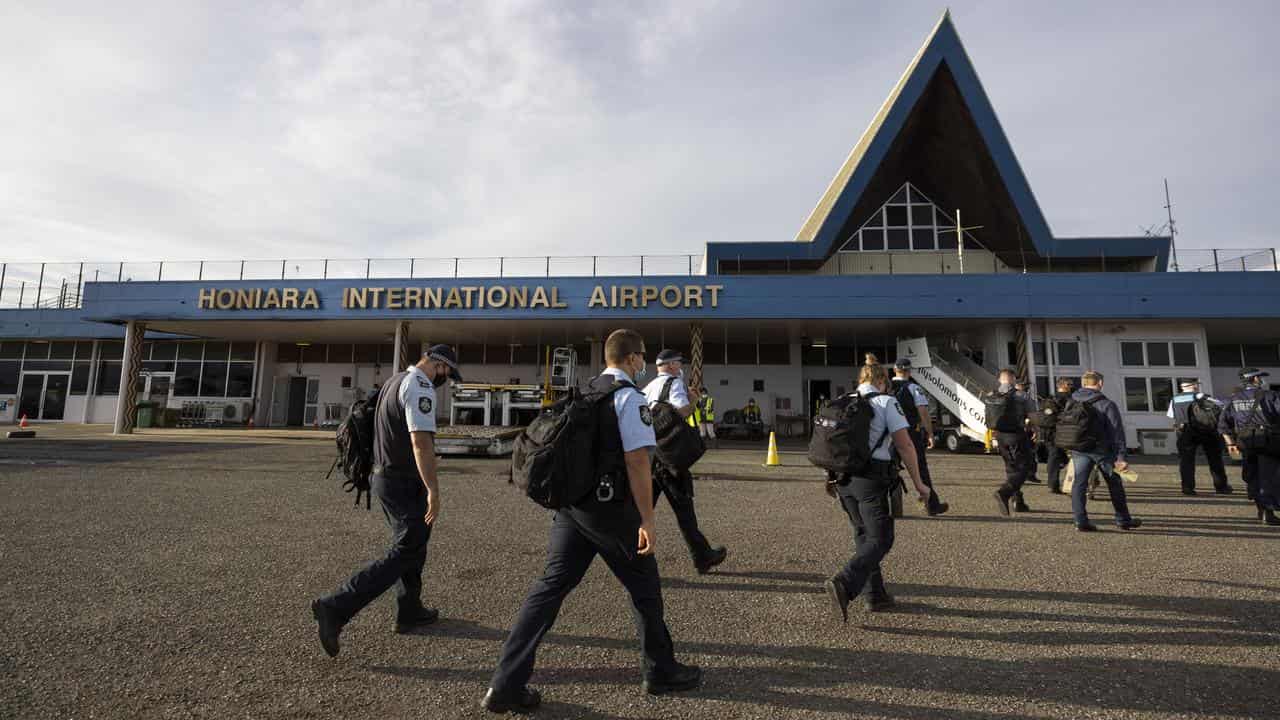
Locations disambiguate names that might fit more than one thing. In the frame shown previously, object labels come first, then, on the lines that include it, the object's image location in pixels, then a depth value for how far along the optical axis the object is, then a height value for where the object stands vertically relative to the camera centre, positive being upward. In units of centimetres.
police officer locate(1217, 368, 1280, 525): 661 +15
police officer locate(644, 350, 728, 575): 461 -62
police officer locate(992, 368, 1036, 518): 693 -30
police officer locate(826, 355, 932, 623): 363 -53
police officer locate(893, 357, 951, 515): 681 +27
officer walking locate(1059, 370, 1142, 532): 601 -40
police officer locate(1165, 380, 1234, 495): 861 -17
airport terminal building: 1642 +336
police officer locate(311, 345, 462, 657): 327 -40
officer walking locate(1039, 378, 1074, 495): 688 -4
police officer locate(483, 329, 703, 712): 257 -63
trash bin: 2240 -3
